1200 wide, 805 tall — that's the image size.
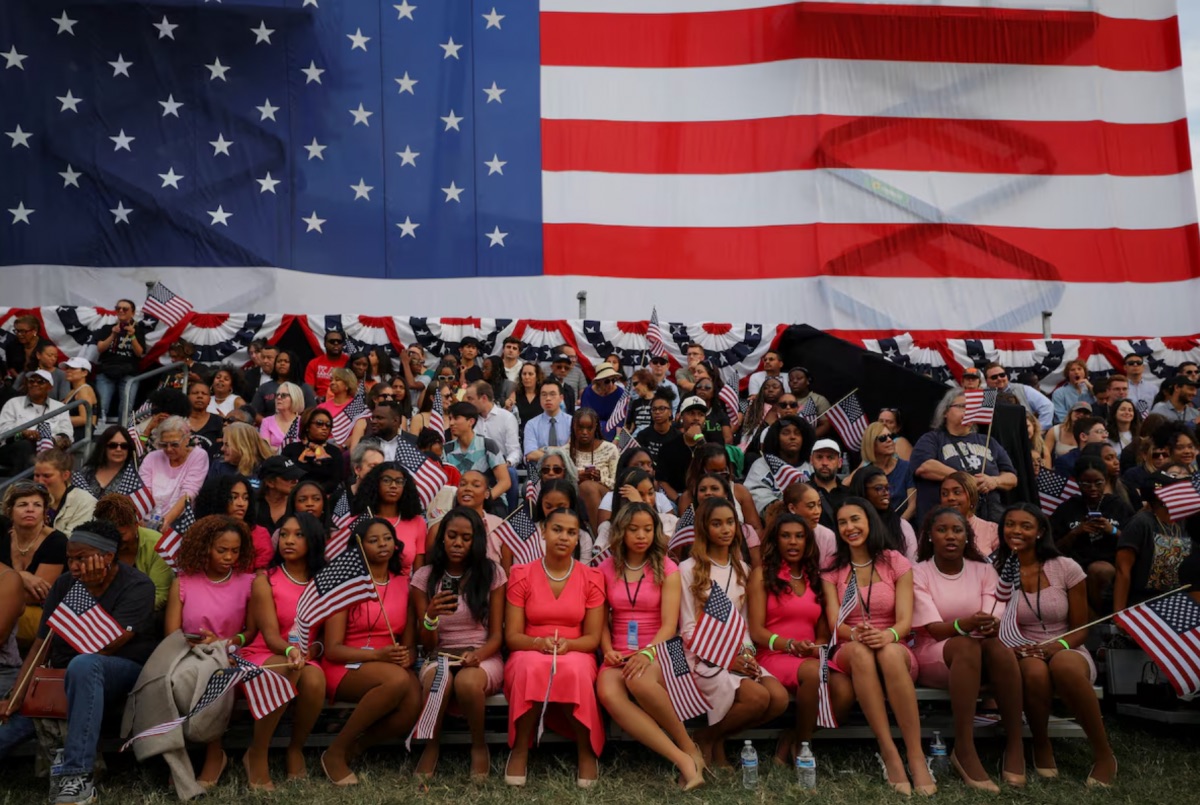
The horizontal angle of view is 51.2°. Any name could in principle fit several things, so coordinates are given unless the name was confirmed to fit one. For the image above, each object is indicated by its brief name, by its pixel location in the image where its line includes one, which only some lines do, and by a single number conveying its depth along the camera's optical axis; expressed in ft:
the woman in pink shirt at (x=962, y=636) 19.45
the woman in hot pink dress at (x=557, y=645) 19.35
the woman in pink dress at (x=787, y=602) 20.45
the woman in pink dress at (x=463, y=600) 20.12
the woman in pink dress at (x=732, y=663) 19.70
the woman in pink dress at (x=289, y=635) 18.95
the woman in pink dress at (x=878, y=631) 19.15
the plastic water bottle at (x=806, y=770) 18.71
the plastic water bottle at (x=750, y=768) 18.74
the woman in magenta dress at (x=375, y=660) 19.43
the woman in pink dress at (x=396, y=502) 22.91
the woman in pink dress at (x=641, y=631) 19.36
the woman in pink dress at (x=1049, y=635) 19.63
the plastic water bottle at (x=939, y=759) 19.62
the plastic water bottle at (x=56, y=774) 17.79
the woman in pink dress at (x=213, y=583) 20.36
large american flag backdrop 46.93
